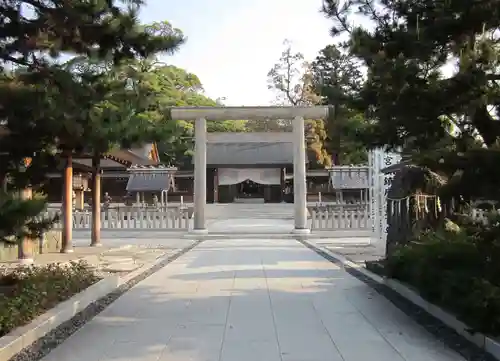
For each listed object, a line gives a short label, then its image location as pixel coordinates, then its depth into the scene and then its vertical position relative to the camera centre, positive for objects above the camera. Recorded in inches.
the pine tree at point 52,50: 242.4 +73.4
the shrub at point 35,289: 213.8 -38.9
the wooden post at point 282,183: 1614.2 +61.3
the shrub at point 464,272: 185.9 -26.9
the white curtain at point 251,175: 1601.9 +83.6
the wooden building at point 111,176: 645.3 +53.9
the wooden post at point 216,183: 1610.5 +62.5
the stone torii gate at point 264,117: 765.3 +106.3
